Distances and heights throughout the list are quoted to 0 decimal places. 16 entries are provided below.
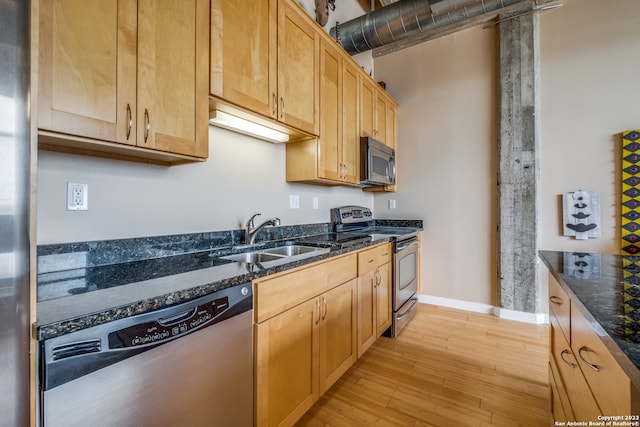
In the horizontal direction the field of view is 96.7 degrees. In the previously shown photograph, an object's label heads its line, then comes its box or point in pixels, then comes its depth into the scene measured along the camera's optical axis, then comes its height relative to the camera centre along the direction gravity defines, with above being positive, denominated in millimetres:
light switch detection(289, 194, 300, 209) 2348 +121
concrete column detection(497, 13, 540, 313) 2770 +493
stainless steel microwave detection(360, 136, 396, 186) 2656 +531
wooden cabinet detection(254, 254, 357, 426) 1192 -602
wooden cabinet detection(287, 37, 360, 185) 2129 +679
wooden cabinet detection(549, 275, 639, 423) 604 -445
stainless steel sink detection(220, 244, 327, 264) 1696 -240
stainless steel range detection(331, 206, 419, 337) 2506 -358
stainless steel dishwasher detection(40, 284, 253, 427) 653 -429
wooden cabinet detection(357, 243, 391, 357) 1990 -602
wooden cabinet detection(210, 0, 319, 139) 1364 +870
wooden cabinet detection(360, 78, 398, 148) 2732 +1080
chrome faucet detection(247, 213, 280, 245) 1797 -85
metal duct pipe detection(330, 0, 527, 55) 2438 +1786
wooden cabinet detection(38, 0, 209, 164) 867 +489
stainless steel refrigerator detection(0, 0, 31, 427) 550 +12
